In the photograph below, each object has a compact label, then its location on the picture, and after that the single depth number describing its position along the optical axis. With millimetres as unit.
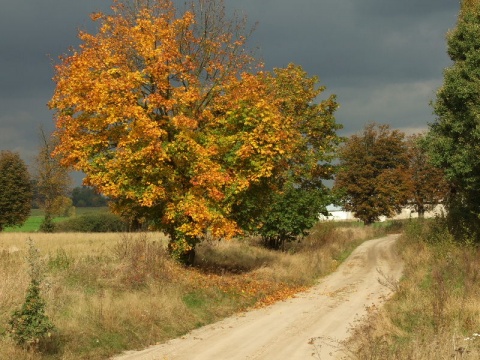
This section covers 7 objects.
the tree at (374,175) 73250
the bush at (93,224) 74438
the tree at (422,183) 76812
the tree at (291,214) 34062
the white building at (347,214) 118788
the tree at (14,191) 71256
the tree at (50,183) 69625
